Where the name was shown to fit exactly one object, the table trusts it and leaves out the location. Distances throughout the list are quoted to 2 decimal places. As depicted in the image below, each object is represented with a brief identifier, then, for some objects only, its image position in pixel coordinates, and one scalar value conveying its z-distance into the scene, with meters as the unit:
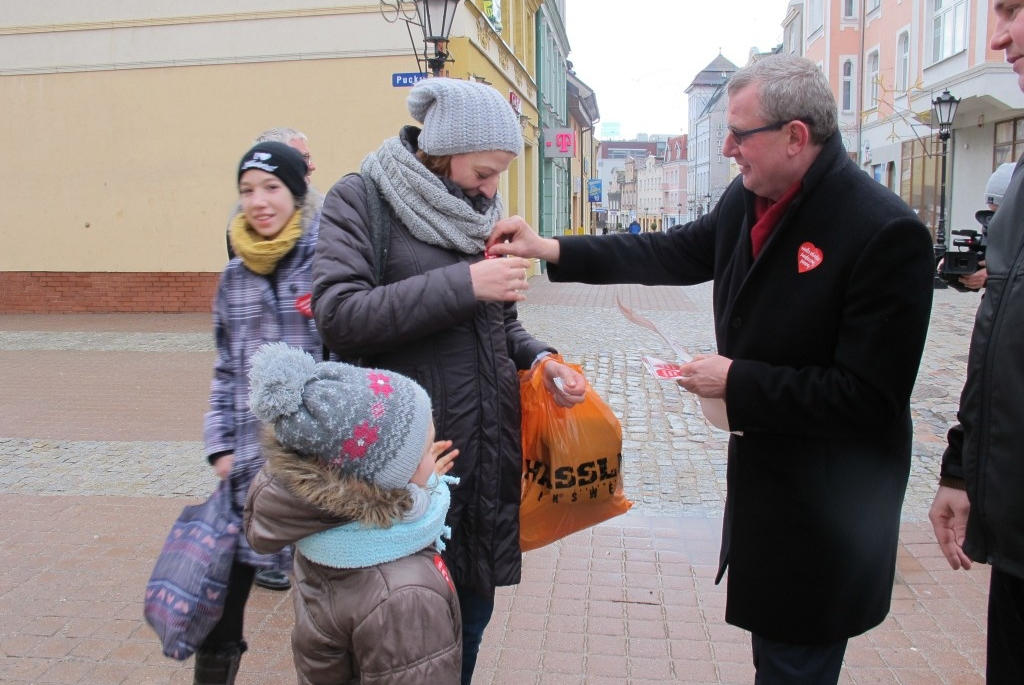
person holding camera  5.41
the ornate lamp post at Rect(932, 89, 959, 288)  17.89
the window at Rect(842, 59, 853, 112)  34.16
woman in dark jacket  2.02
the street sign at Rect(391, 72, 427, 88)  9.59
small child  1.86
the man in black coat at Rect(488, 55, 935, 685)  1.91
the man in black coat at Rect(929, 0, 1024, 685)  1.79
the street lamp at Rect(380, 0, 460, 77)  8.70
